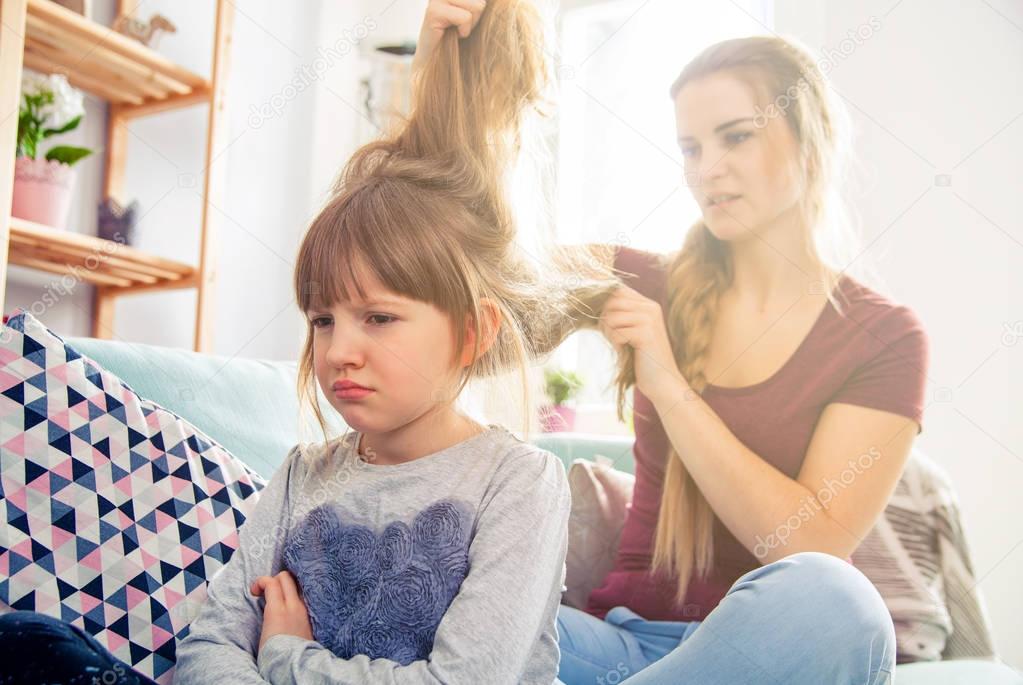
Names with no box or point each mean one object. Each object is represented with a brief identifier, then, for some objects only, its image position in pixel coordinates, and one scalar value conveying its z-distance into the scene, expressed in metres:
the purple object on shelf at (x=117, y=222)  2.10
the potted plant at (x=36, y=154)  1.84
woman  1.11
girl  0.70
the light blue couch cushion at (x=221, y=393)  1.06
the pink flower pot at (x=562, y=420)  1.86
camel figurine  2.12
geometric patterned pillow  0.78
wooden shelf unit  1.70
